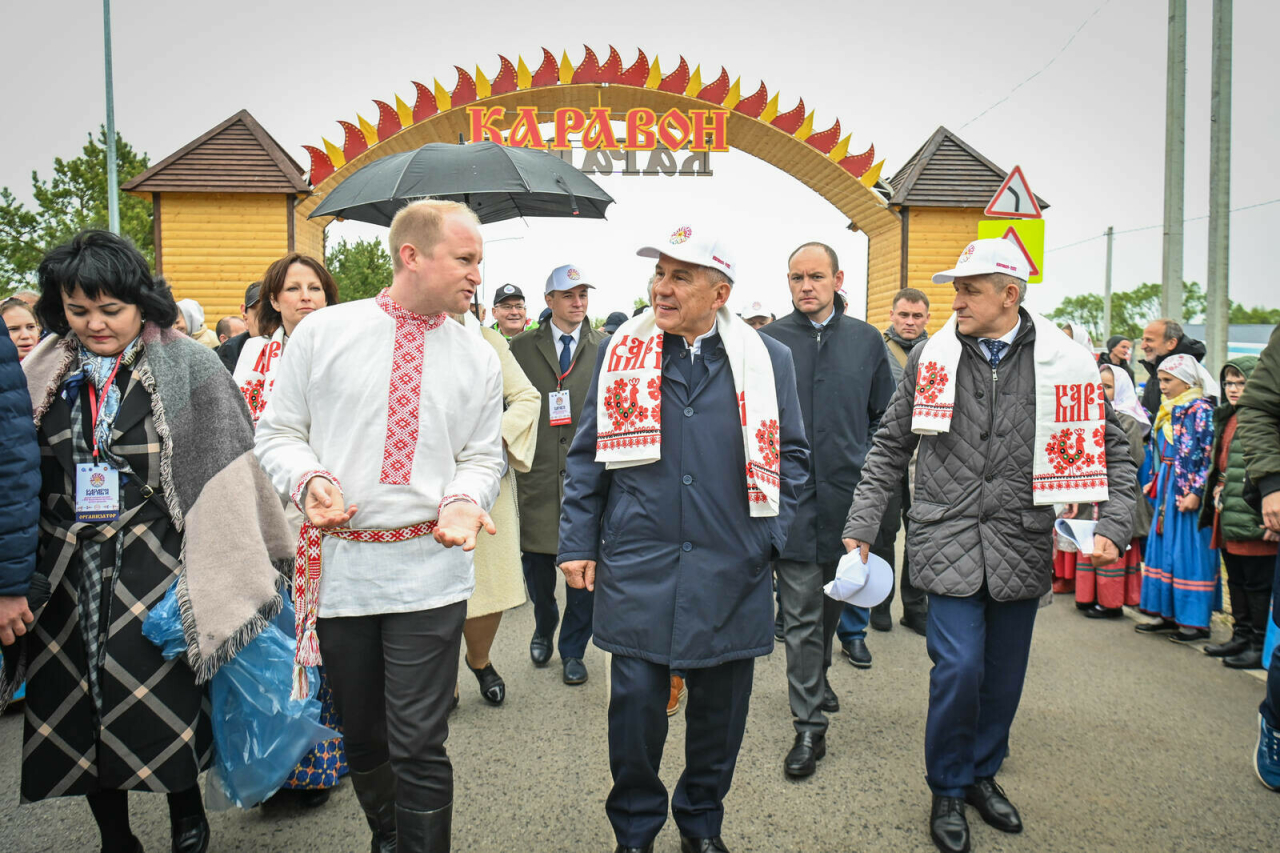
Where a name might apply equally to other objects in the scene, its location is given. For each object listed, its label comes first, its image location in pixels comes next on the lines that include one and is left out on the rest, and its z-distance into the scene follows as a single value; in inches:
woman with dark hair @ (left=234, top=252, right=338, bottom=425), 148.7
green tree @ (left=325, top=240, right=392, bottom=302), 2215.8
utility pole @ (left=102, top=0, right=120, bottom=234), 650.3
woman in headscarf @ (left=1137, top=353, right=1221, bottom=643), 225.5
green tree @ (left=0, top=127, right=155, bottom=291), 1208.2
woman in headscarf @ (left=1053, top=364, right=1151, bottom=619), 248.2
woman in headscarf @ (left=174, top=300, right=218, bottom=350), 227.6
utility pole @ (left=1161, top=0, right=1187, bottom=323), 382.3
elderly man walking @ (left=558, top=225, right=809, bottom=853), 109.6
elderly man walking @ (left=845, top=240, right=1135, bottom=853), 126.3
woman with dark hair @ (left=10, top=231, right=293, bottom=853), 105.9
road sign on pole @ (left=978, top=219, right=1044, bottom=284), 324.2
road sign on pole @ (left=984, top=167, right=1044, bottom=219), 326.3
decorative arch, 546.0
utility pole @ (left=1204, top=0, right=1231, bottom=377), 360.5
